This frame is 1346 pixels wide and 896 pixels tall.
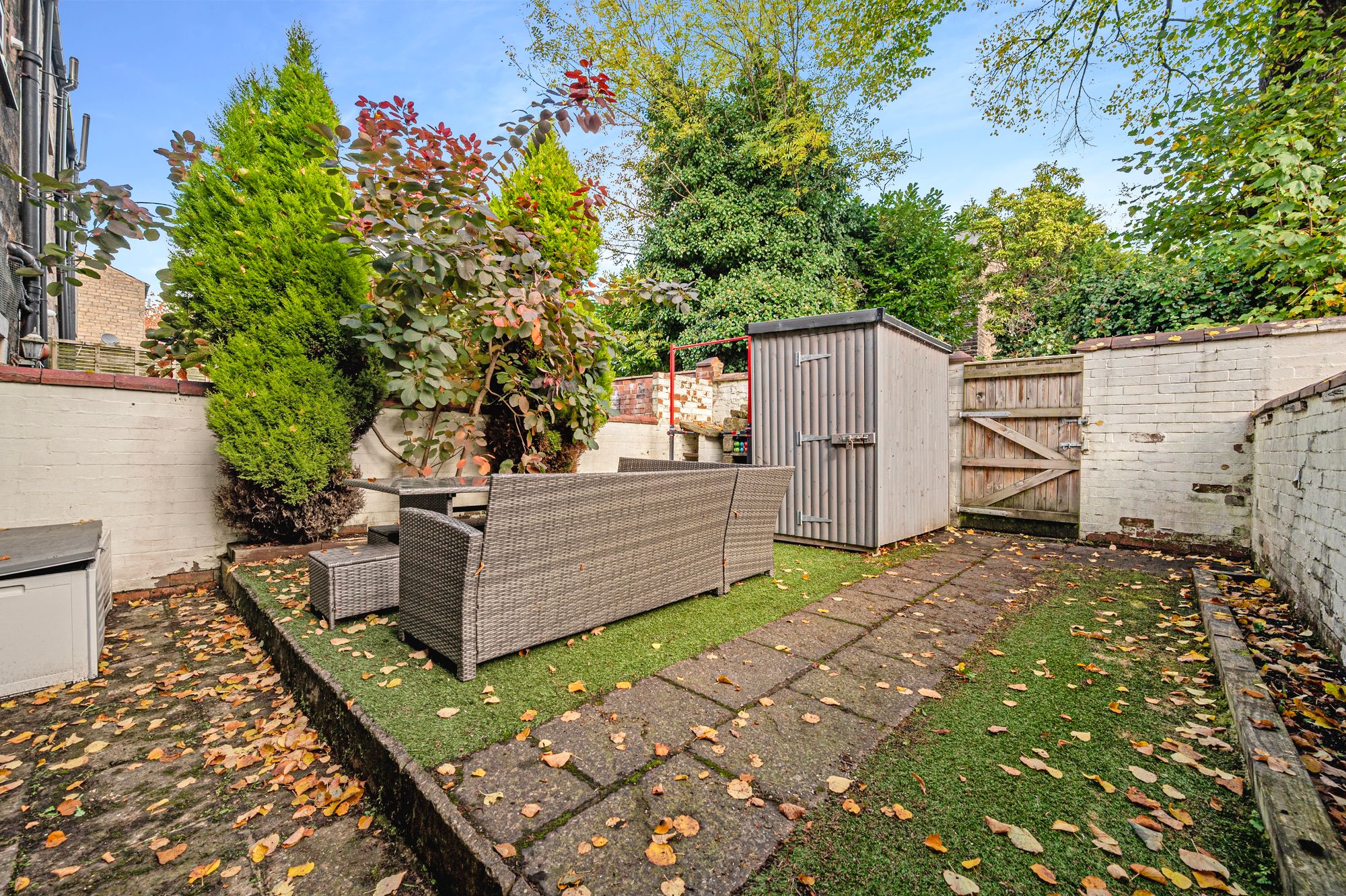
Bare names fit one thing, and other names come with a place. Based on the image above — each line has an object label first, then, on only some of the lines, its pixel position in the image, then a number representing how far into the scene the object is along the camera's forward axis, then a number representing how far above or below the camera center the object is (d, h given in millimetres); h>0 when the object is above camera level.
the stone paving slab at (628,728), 1701 -1013
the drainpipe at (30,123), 5066 +3001
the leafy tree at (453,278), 3379 +1106
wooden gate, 5391 +79
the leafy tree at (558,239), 4875 +1884
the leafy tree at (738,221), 10758 +4656
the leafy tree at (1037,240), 13750 +5610
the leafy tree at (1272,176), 4777 +2683
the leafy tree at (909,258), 12172 +4281
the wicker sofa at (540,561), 2209 -556
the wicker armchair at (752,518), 3406 -509
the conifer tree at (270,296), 3551 +971
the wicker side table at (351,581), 2717 -750
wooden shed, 4590 +189
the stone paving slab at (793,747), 1622 -1021
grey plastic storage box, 2252 -781
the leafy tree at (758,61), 11109 +8252
